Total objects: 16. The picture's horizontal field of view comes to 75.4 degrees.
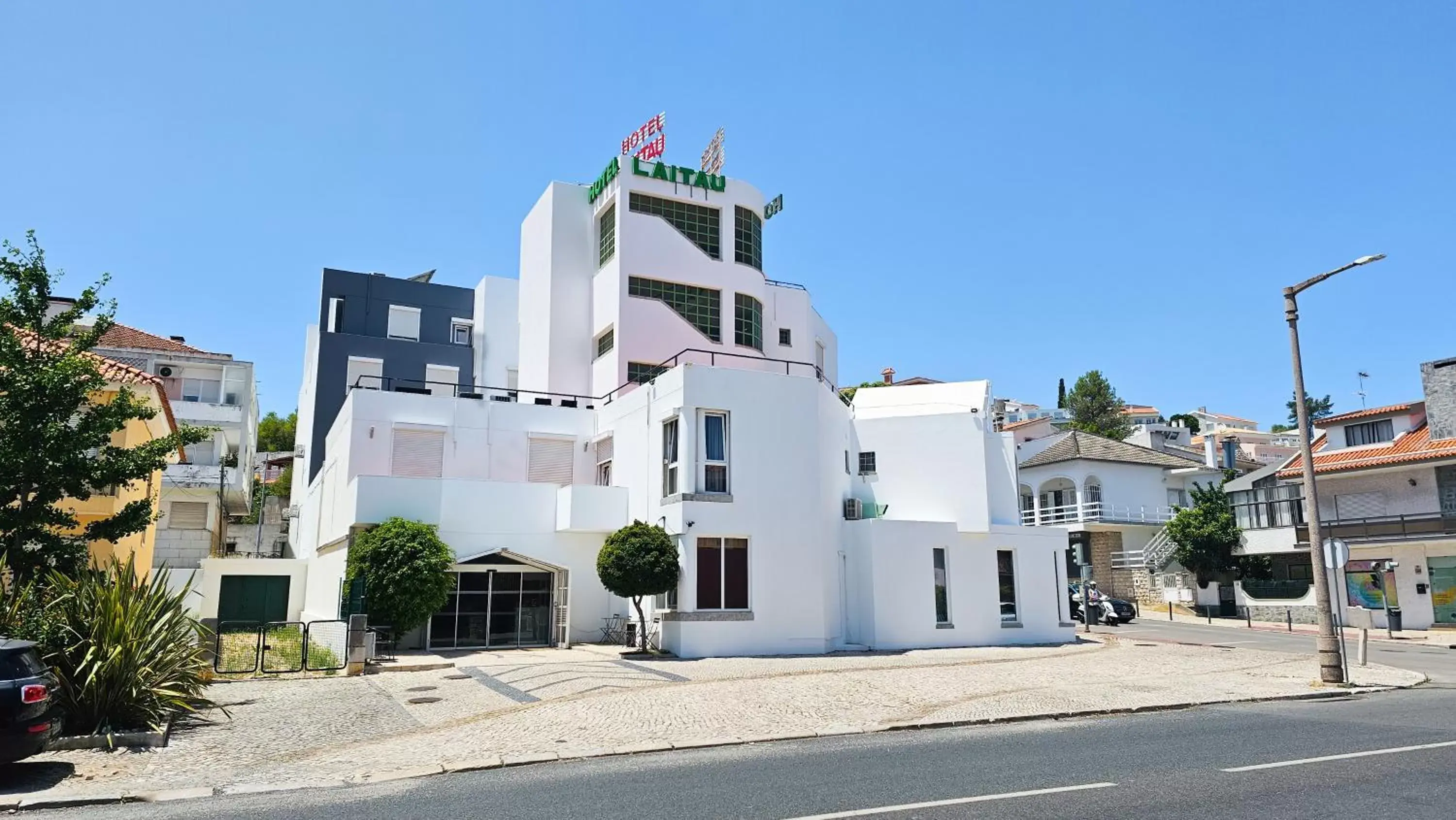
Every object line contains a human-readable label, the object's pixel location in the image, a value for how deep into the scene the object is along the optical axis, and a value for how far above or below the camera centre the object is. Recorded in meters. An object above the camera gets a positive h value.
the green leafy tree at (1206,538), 41.56 +1.46
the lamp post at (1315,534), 16.91 +0.66
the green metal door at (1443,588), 34.12 -0.70
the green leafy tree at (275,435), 78.44 +12.36
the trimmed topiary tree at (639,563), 21.27 +0.34
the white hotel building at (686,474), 23.16 +2.86
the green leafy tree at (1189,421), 111.19 +17.75
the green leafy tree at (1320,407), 114.44 +19.78
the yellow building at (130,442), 20.08 +3.19
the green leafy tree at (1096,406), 82.19 +14.59
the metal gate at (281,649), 17.89 -1.33
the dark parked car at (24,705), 8.95 -1.13
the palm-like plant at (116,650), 11.26 -0.80
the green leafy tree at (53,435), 14.05 +2.29
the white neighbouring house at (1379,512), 34.44 +2.23
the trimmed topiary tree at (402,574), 21.33 +0.18
